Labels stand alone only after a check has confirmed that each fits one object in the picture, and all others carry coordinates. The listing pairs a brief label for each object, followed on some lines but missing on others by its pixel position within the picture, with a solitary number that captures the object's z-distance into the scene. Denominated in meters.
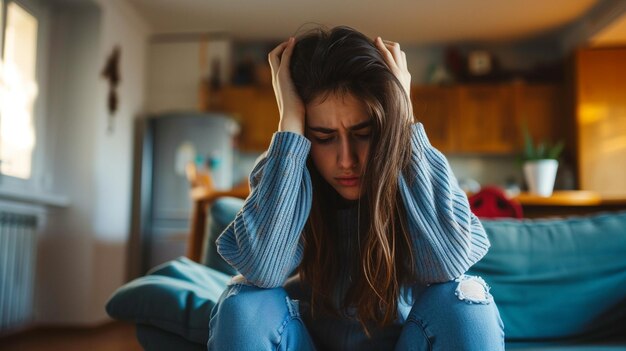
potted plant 2.39
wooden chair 2.23
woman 1.03
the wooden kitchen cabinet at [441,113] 5.10
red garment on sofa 1.92
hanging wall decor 4.19
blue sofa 1.27
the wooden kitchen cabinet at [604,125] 4.65
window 3.26
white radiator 3.14
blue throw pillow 1.20
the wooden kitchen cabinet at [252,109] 5.15
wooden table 2.22
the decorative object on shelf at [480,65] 5.18
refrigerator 4.57
